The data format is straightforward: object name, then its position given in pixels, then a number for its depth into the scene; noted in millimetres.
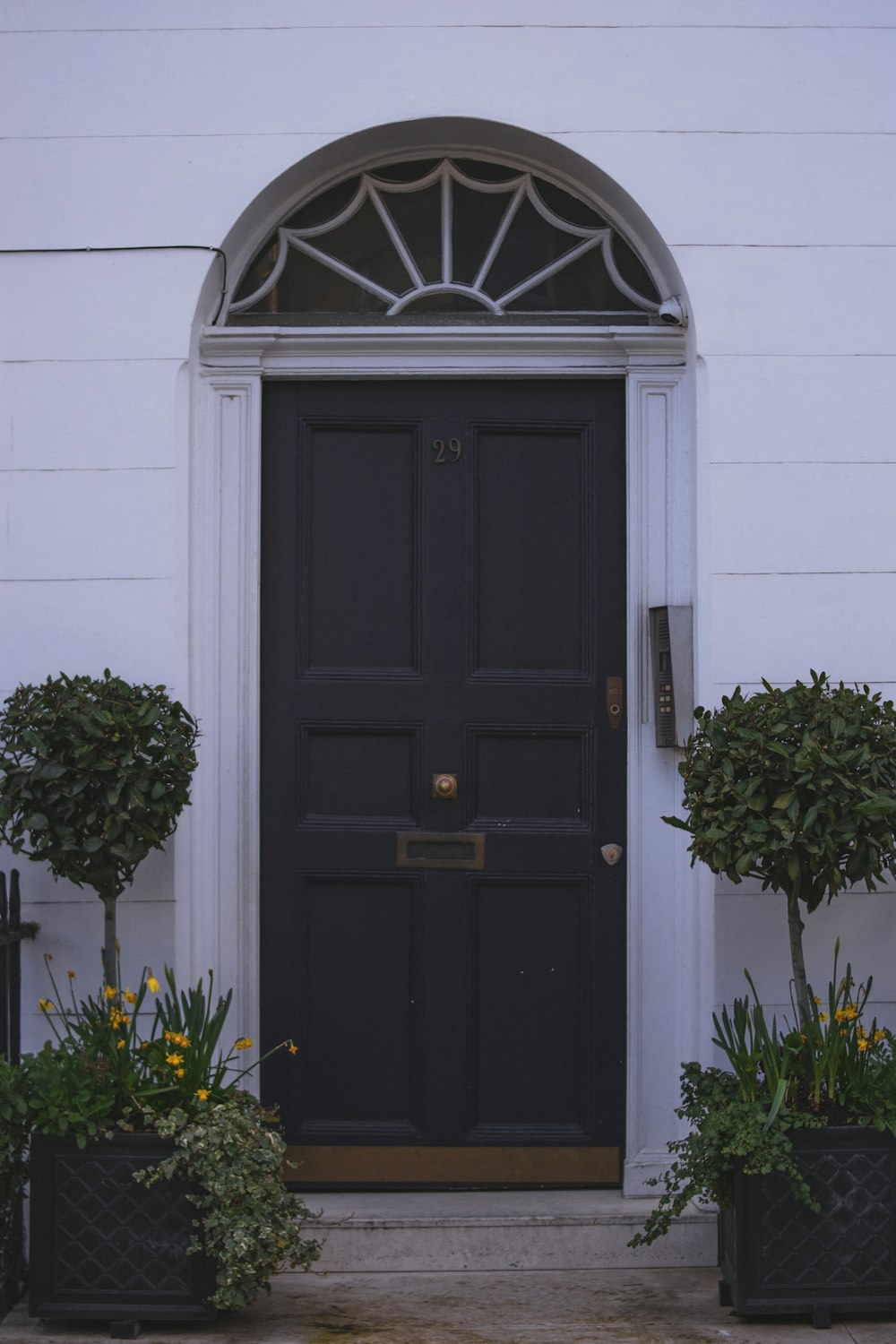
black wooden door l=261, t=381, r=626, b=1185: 4262
